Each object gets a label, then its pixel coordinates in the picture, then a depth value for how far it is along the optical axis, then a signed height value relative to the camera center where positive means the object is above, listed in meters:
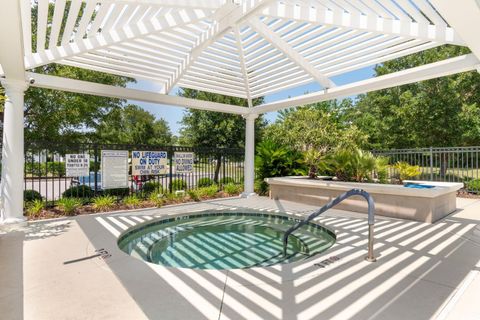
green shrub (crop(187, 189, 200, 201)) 9.60 -1.28
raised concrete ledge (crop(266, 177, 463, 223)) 6.35 -1.01
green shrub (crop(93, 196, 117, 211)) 7.70 -1.28
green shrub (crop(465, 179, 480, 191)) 10.07 -0.95
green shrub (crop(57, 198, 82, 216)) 7.17 -1.25
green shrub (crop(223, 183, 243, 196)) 10.90 -1.21
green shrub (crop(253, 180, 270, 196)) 10.77 -1.13
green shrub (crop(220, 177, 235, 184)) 12.10 -0.98
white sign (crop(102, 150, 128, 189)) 8.15 -0.34
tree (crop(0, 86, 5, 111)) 6.33 +1.33
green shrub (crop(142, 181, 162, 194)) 10.40 -1.08
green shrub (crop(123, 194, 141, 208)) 8.25 -1.31
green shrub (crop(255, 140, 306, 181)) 10.63 -0.15
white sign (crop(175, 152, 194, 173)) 9.91 -0.15
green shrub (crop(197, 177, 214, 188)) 11.99 -1.04
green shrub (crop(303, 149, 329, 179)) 9.45 -0.09
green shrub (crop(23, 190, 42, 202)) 8.20 -1.16
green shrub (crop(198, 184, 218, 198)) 9.96 -1.21
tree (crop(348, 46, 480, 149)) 14.78 +2.69
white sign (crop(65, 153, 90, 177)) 7.54 -0.20
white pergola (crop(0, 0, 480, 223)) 4.37 +2.35
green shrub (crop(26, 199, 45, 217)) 6.81 -1.26
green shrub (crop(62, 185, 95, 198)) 8.67 -1.10
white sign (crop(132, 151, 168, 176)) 8.79 -0.17
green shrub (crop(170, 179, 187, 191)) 10.96 -1.11
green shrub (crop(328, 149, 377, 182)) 8.25 -0.19
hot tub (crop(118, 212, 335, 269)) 4.68 -1.69
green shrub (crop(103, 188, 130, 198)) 9.07 -1.14
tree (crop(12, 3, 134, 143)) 10.18 +1.89
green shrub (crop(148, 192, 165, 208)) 8.46 -1.27
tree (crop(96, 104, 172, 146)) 15.43 +2.54
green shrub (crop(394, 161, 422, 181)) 8.34 -0.37
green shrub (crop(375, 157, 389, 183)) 8.30 -0.32
